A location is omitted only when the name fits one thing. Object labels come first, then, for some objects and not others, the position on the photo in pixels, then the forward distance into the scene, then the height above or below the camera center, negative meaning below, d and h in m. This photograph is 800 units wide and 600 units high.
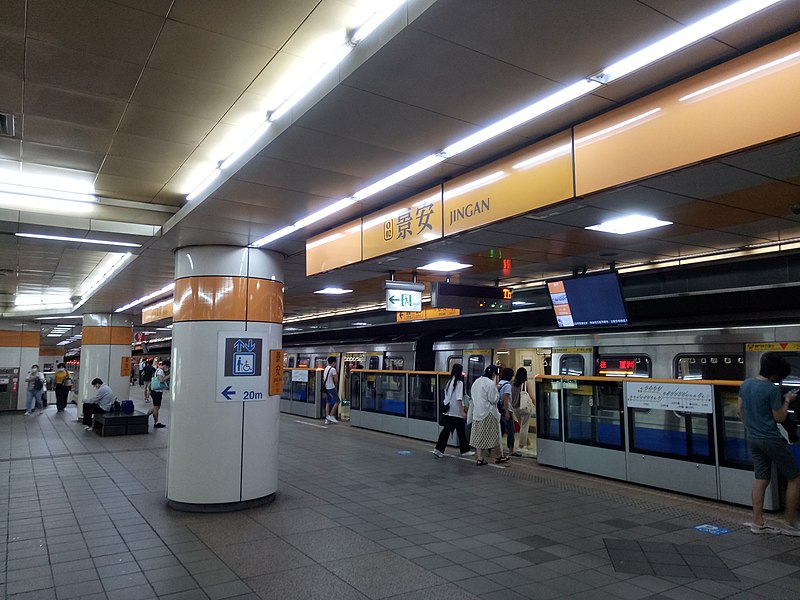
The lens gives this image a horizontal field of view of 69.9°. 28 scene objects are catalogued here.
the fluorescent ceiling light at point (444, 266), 8.55 +1.39
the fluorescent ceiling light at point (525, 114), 3.53 +1.63
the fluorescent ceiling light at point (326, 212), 5.86 +1.54
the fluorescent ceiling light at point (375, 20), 2.95 +1.79
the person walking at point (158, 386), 14.86 -0.77
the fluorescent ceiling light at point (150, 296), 12.22 +1.43
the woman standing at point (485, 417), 9.66 -1.02
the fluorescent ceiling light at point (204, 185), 5.59 +1.79
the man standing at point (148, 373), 21.84 -0.63
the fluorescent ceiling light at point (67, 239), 7.11 +1.49
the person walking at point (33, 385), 19.23 -0.95
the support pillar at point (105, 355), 16.47 +0.05
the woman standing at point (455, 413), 10.45 -1.03
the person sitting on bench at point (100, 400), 14.16 -1.07
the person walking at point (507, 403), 10.57 -0.86
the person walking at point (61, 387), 20.23 -1.07
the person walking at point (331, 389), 16.06 -0.93
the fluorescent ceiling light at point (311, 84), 3.38 +1.78
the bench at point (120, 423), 13.31 -1.57
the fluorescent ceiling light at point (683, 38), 2.73 +1.65
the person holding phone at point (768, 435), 5.77 -0.81
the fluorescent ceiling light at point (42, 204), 6.35 +1.73
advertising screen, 8.51 +0.86
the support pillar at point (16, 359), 19.72 -0.08
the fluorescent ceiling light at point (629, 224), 6.14 +1.48
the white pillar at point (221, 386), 6.83 -0.36
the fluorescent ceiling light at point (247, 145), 4.38 +1.75
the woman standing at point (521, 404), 11.23 -0.95
